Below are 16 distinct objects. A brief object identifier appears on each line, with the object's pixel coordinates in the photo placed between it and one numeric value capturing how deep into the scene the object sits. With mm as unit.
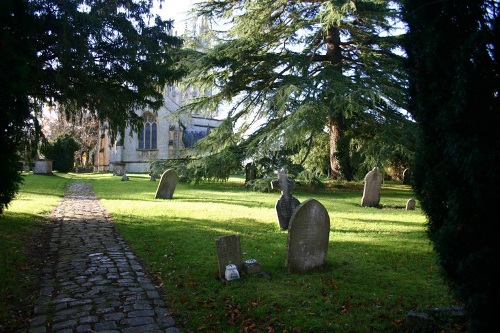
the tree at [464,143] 2748
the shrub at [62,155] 36253
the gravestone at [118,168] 36719
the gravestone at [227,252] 6062
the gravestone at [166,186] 16578
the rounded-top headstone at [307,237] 6398
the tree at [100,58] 8352
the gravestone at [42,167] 29578
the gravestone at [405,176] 28009
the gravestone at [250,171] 22141
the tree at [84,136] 50156
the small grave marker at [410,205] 15039
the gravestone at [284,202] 10078
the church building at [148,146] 43844
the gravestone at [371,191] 15477
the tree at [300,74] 18375
